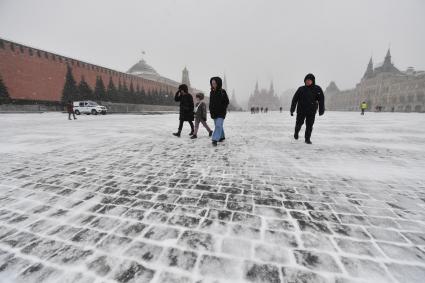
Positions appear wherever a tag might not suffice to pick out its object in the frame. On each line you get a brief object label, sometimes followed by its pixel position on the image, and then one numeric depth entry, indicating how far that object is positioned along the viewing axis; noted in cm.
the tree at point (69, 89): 3484
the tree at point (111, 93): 3864
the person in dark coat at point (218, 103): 556
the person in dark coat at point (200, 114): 652
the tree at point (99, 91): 3672
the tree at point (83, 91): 3488
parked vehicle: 2455
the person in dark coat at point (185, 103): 653
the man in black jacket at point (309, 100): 584
